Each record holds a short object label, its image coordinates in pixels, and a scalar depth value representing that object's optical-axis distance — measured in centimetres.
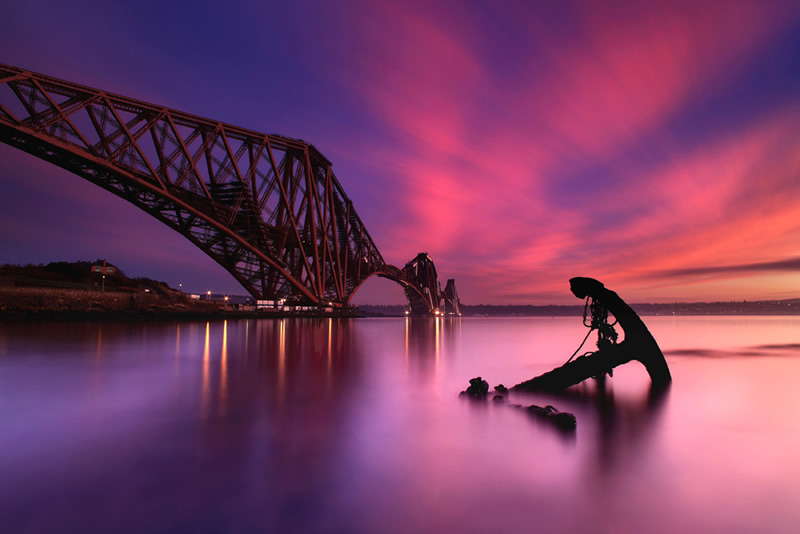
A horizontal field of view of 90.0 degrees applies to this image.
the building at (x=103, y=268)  6914
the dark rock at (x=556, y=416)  666
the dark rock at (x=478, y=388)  948
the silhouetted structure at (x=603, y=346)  939
